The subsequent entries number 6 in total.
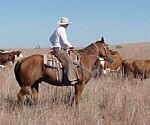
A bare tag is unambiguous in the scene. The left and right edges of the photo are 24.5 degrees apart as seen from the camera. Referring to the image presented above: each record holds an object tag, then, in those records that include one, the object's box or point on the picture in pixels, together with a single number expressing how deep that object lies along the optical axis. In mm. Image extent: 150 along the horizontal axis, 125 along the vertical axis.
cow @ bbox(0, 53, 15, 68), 23609
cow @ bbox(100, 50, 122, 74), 16380
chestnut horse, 8711
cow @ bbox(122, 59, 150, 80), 15633
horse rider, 8859
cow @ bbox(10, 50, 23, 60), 26383
